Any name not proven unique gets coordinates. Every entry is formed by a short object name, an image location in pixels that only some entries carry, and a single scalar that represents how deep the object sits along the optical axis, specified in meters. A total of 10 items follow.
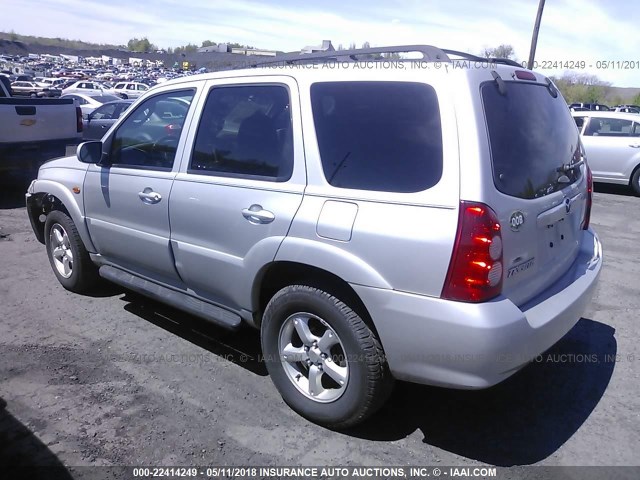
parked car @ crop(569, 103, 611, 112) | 33.04
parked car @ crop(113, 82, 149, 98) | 33.70
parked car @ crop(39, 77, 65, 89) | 41.10
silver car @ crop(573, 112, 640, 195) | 11.73
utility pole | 17.33
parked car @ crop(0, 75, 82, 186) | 8.47
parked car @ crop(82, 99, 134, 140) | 16.00
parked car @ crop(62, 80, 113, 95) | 34.09
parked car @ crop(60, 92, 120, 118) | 20.27
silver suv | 2.56
